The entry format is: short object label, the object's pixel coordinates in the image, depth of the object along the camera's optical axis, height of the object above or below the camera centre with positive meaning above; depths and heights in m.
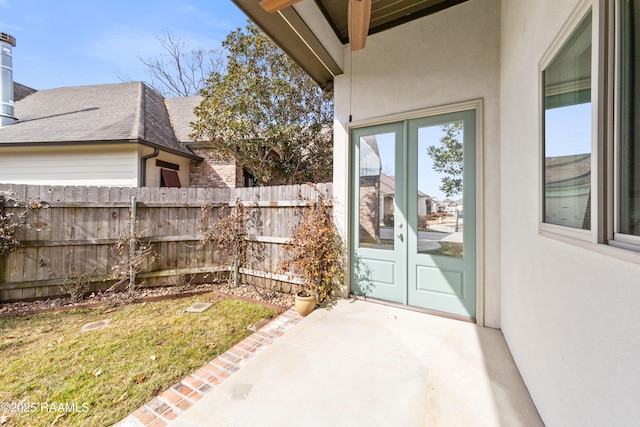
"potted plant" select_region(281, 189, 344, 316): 3.70 -0.63
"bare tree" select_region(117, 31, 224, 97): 13.51 +7.85
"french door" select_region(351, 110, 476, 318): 3.17 +0.02
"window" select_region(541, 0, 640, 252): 1.00 +0.42
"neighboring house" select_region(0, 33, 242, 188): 6.63 +1.90
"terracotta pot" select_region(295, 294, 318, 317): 3.44 -1.25
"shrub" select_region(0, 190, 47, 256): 3.61 -0.10
